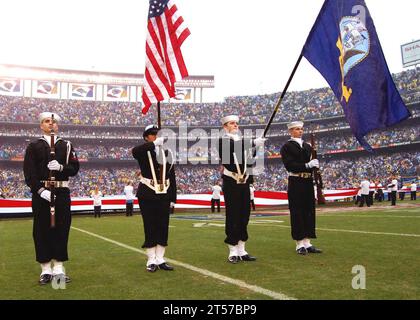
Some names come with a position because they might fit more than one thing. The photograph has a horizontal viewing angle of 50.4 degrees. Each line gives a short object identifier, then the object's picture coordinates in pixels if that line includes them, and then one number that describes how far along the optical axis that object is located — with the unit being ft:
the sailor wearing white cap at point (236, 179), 22.33
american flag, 22.40
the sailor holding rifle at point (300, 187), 24.20
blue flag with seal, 21.72
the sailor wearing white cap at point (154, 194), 20.36
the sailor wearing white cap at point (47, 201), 17.70
